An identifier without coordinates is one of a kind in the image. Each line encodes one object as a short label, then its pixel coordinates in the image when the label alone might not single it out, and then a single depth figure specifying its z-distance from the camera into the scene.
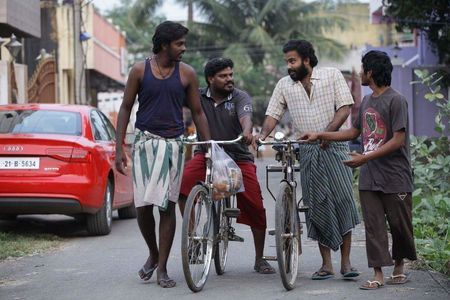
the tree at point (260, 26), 67.83
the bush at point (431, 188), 14.53
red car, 16.13
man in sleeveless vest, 11.13
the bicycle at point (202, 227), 10.48
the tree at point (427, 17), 27.30
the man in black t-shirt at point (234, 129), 12.00
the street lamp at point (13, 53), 30.57
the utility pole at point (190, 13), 68.29
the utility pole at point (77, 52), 35.37
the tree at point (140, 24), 67.25
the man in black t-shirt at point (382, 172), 10.77
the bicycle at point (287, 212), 10.61
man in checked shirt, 11.58
